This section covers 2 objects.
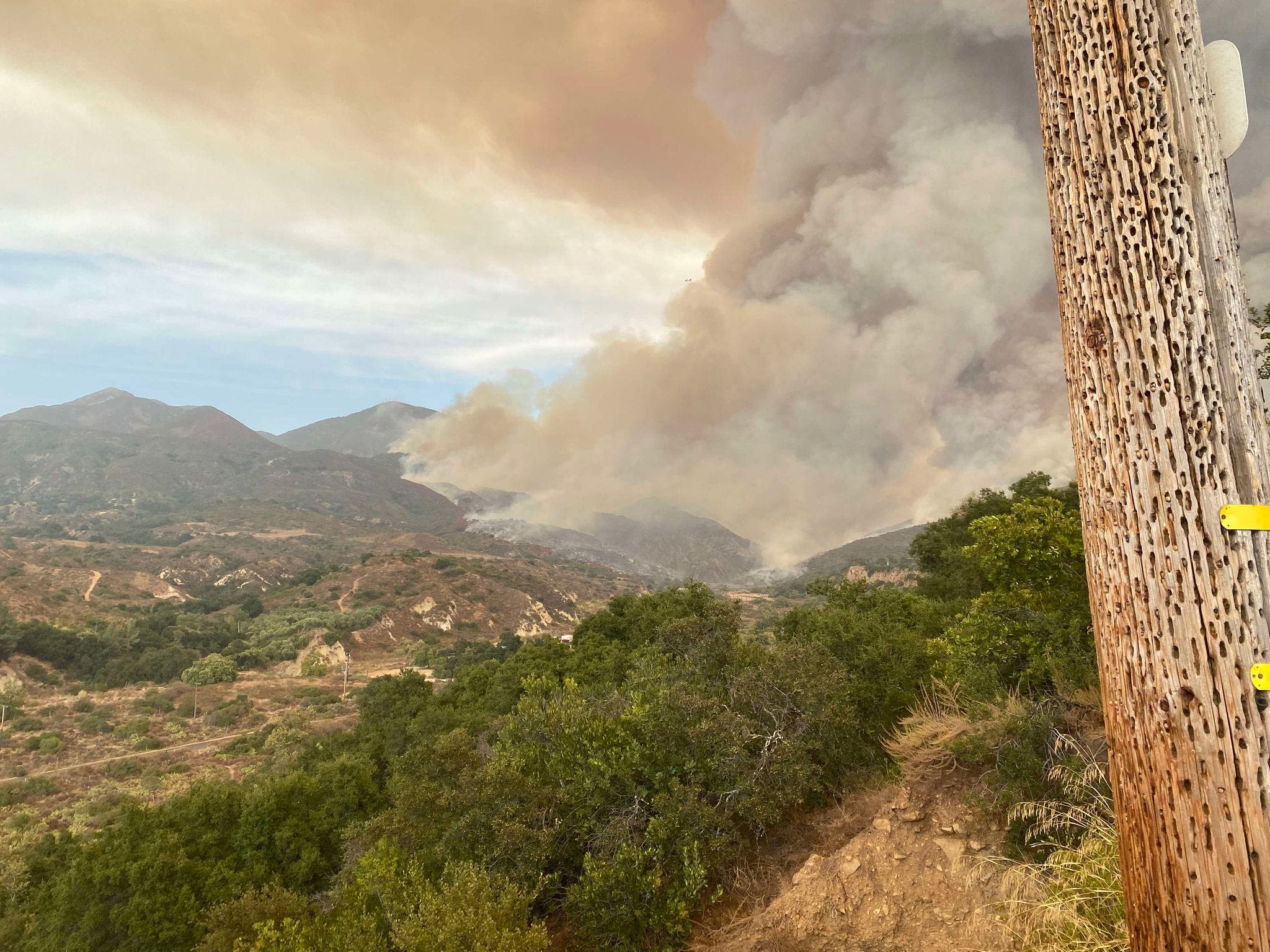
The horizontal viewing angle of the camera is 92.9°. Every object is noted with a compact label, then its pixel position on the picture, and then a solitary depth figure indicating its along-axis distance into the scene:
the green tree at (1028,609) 8.92
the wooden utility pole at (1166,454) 2.13
